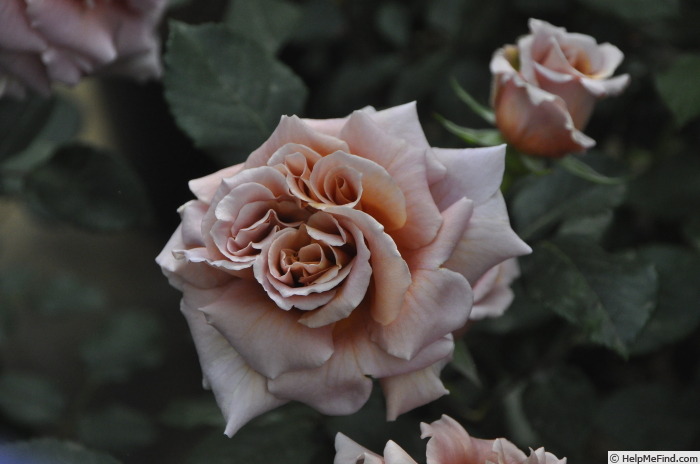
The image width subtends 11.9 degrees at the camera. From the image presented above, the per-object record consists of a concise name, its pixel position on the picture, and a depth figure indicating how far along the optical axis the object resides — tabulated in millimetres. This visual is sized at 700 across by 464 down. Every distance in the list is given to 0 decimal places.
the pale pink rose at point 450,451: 965
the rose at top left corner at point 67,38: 1042
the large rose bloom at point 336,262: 969
